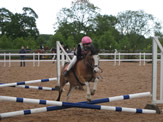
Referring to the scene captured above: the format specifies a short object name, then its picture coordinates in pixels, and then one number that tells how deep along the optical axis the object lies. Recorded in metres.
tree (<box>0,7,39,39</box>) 66.69
